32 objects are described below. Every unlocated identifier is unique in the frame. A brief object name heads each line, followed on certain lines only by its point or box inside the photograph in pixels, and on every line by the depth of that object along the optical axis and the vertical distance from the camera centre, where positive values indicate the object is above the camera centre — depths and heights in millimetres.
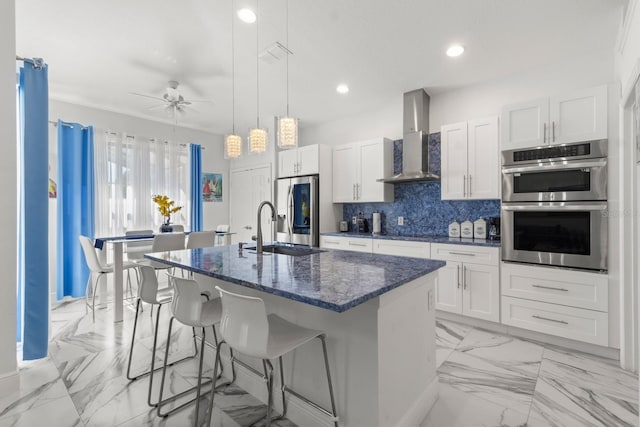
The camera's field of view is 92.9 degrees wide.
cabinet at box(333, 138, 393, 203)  4086 +587
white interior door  5324 +254
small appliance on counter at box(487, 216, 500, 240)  3377 -184
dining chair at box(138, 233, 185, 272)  3458 -341
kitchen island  1396 -597
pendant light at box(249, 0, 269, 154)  2576 +623
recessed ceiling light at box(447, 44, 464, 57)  2785 +1515
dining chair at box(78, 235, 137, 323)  3381 -578
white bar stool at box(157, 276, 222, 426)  1643 -542
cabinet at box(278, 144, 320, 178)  4488 +793
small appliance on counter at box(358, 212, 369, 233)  4504 -192
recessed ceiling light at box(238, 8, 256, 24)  2286 +1516
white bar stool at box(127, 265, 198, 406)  2029 -493
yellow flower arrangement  4074 +93
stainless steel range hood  3758 +942
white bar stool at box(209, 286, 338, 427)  1289 -556
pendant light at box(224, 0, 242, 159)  2861 +638
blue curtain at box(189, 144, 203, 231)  5445 +490
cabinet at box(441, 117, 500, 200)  3188 +568
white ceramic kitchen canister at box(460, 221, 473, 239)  3494 -210
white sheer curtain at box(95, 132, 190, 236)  4453 +527
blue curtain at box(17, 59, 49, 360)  2309 +17
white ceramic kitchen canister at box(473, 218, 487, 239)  3400 -194
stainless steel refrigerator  4453 +36
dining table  3361 -576
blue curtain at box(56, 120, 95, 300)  4020 +126
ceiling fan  3500 +1326
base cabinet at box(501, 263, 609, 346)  2500 -790
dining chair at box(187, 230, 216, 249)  3740 -336
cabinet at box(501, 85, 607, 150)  2518 +819
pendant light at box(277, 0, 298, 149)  2371 +642
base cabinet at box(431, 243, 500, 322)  3002 -718
